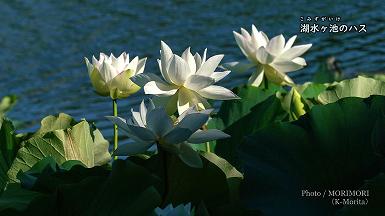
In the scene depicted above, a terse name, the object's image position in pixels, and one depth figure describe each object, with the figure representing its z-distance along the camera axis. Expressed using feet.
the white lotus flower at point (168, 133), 10.35
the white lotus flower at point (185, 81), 11.21
